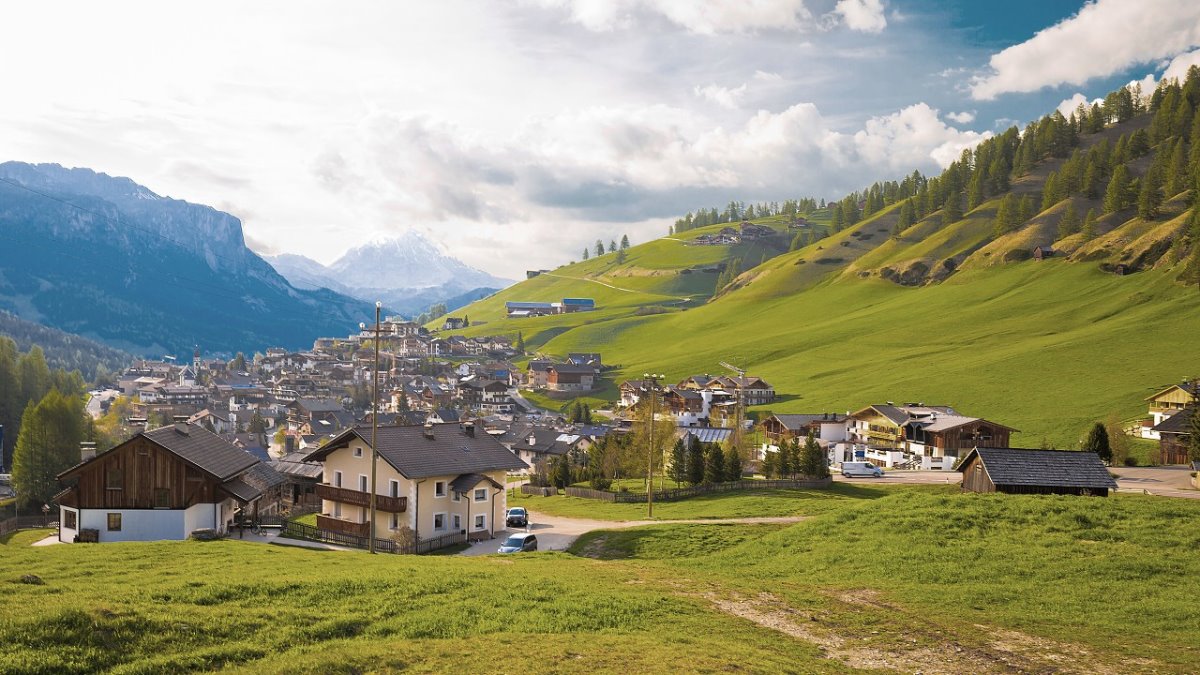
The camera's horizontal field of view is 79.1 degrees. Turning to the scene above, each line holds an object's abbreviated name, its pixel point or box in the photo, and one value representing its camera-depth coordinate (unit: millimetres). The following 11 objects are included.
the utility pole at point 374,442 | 36212
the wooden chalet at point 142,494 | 47094
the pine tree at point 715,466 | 69250
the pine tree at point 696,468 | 69500
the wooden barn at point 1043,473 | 44688
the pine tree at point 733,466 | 69688
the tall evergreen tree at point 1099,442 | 74812
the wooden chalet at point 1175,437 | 80538
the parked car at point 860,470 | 79125
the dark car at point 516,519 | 54478
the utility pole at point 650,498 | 55094
